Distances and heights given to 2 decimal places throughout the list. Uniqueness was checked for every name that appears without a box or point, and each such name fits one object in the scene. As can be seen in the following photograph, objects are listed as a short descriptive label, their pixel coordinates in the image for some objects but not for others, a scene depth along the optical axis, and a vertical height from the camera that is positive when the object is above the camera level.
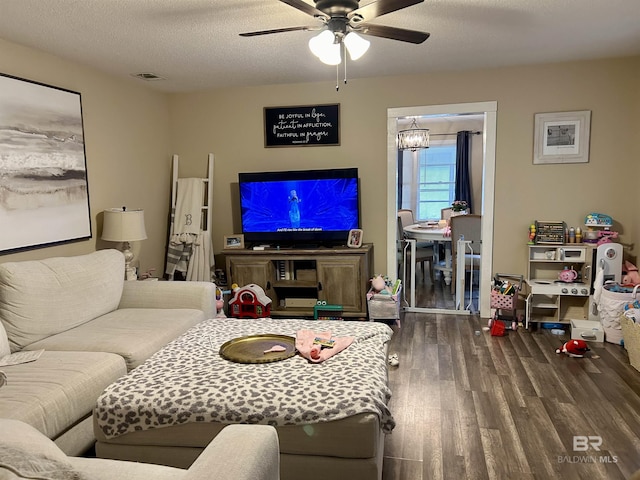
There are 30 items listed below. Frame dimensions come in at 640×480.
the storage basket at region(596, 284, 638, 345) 3.52 -0.94
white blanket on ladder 4.70 -0.47
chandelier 6.39 +0.72
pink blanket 2.21 -0.77
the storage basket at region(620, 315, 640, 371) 3.10 -1.03
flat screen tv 4.43 -0.14
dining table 4.71 -0.65
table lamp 3.68 -0.26
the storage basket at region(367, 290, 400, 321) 4.16 -1.04
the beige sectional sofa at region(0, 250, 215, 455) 2.05 -0.83
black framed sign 4.54 +0.65
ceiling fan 2.14 +0.82
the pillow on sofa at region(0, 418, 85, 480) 0.89 -0.55
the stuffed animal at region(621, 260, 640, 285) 3.78 -0.72
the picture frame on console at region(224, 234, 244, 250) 4.56 -0.49
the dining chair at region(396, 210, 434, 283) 5.40 -0.75
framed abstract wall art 3.01 +0.19
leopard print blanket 1.84 -0.83
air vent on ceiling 4.01 +1.03
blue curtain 7.04 +0.35
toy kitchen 3.86 -0.70
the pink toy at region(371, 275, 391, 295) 4.23 -0.88
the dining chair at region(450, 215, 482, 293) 5.05 -0.47
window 7.32 +0.16
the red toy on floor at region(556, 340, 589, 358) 3.37 -1.17
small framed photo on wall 4.02 +0.45
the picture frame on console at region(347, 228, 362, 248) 4.38 -0.46
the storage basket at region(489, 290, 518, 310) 4.04 -0.97
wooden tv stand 4.25 -0.80
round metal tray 2.23 -0.80
